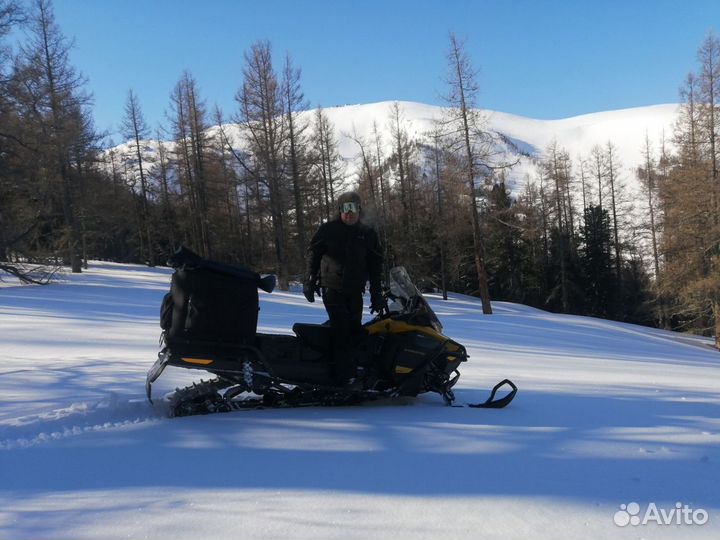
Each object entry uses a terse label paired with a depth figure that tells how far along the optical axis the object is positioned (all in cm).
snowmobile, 373
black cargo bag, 369
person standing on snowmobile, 431
